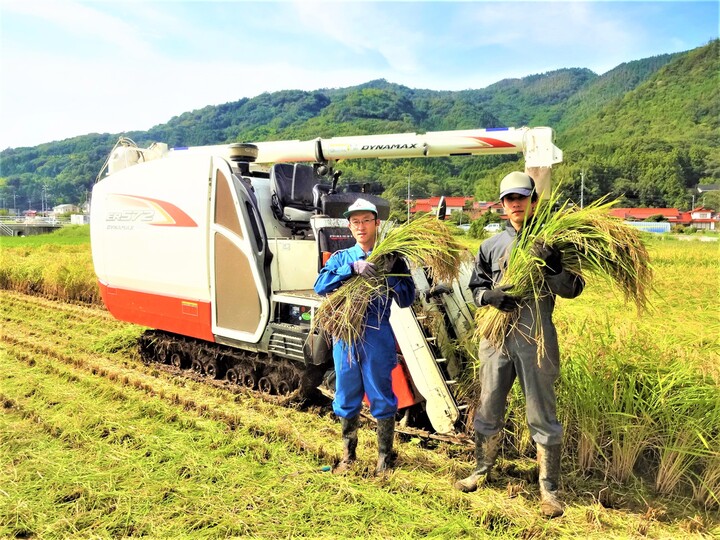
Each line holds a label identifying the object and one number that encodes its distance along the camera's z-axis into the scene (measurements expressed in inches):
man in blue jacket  137.0
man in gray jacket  119.0
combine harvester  166.1
